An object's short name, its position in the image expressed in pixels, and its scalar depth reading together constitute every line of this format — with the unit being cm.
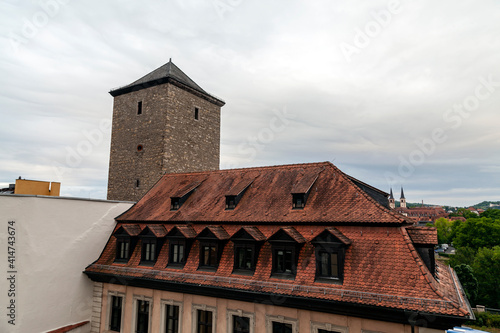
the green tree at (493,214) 9774
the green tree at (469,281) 3919
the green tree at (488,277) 4312
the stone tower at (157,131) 2586
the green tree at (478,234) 6525
